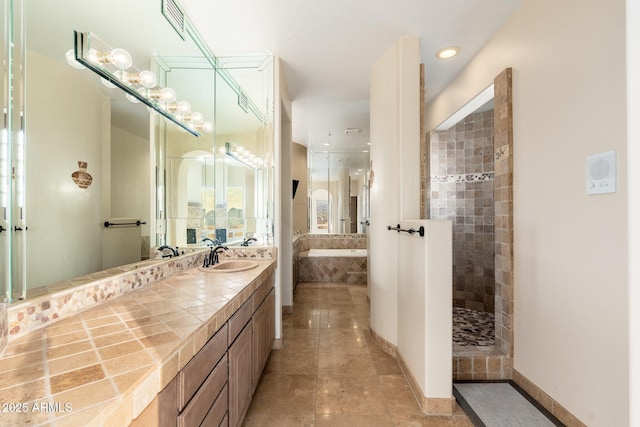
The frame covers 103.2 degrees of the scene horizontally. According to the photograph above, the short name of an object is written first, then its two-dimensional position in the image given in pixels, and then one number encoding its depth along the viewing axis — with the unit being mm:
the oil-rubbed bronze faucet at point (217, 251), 2227
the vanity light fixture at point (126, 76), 1185
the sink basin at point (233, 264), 2168
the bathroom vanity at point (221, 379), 818
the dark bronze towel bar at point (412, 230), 1669
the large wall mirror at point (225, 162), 2018
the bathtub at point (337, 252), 4840
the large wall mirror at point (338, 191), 5781
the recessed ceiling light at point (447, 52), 2297
